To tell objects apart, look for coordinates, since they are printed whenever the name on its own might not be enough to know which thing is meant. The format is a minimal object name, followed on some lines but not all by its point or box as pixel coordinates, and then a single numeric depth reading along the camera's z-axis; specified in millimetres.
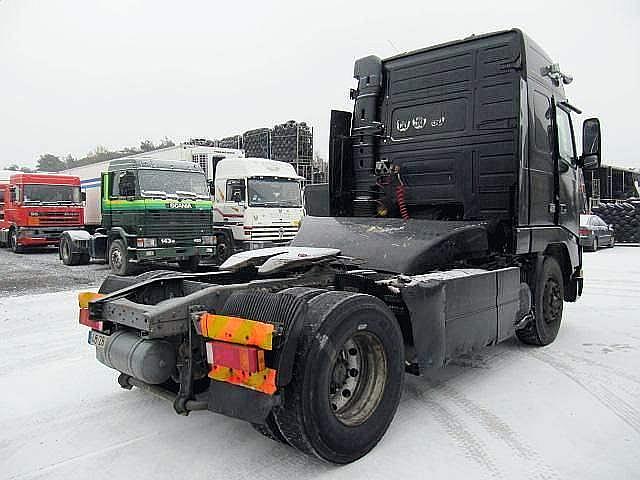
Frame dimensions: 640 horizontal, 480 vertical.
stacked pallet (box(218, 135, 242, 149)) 23016
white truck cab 15578
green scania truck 13508
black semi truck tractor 3145
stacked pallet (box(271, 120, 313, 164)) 19844
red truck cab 19719
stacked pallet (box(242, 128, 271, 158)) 20672
